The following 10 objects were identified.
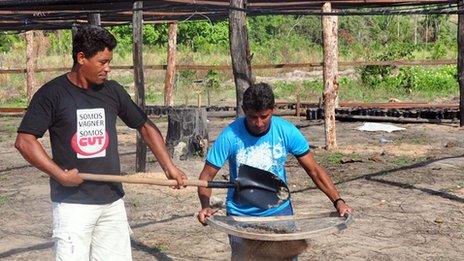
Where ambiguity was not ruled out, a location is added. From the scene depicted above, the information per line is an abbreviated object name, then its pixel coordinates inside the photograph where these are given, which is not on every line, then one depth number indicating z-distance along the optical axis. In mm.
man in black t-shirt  4492
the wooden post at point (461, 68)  16445
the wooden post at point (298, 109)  19109
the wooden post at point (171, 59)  20750
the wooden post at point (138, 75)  10789
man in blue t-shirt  4859
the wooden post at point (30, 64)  21359
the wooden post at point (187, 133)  12219
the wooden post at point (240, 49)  9609
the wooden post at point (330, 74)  13547
